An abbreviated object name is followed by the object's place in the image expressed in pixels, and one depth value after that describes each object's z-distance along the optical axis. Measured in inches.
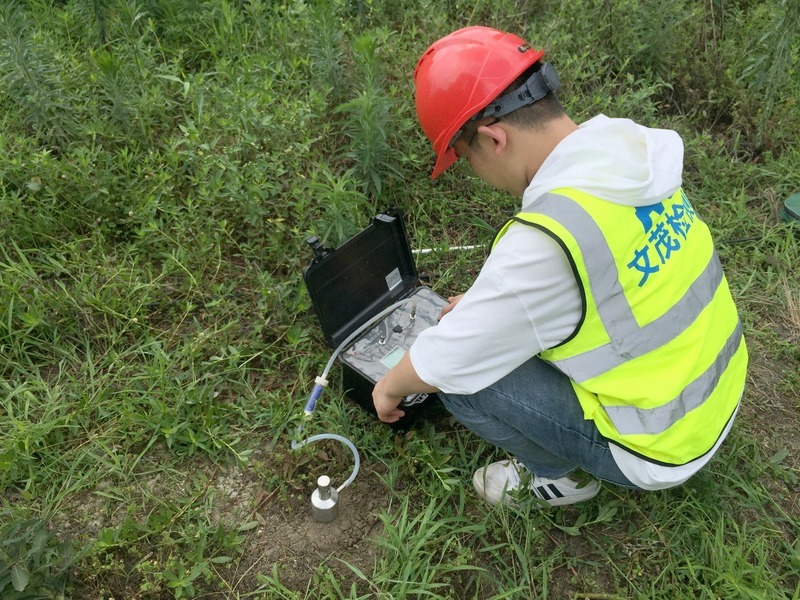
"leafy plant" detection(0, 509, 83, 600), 58.9
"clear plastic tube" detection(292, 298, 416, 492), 76.2
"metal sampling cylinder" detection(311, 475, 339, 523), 71.0
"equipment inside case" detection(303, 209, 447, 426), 78.8
